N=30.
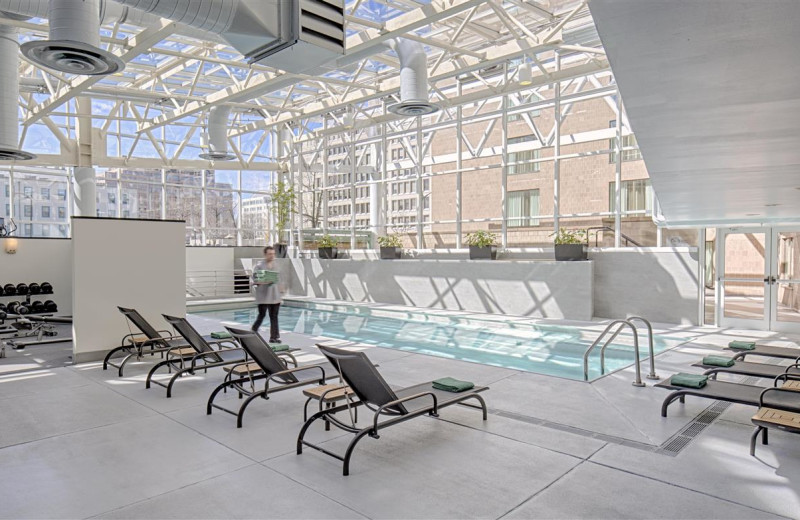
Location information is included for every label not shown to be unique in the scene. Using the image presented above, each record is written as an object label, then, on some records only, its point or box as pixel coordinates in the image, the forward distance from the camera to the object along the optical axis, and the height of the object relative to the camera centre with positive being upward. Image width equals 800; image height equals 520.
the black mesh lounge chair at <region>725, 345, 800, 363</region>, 6.52 -1.24
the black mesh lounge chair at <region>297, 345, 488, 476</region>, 3.99 -1.14
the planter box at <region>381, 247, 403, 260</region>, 16.55 -0.04
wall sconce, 11.35 +0.09
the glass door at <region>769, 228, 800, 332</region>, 10.11 -0.51
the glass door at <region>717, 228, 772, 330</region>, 10.52 -0.48
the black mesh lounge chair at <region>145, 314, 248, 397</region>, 6.16 -1.25
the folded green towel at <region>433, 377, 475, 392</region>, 4.82 -1.23
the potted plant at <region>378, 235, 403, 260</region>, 16.56 +0.15
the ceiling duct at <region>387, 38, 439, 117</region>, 9.52 +3.08
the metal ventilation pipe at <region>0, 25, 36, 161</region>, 9.22 +2.83
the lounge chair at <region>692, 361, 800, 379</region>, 5.55 -1.25
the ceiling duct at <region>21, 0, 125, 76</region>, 5.82 +2.29
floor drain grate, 4.17 -1.53
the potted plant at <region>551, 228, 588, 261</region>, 12.38 +0.17
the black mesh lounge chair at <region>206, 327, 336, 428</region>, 5.07 -1.19
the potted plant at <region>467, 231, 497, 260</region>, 14.13 +0.17
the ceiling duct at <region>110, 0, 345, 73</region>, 4.68 +2.07
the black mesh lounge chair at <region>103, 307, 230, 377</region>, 7.04 -1.27
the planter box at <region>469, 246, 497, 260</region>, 14.12 -0.01
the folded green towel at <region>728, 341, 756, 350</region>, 6.89 -1.20
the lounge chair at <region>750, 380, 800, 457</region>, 3.79 -1.23
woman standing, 9.06 -0.73
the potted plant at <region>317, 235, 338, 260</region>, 18.44 +0.12
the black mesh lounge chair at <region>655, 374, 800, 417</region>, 4.27 -1.24
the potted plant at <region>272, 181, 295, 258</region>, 19.67 +1.66
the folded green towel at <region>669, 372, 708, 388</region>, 4.93 -1.20
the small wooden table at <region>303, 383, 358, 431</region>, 4.43 -1.23
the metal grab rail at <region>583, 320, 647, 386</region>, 5.97 -1.29
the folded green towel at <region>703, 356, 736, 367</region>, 5.89 -1.21
